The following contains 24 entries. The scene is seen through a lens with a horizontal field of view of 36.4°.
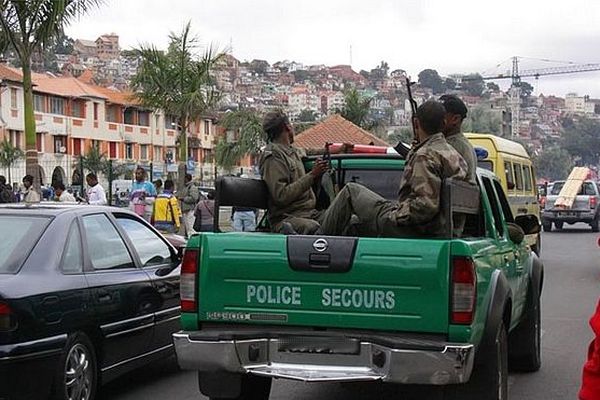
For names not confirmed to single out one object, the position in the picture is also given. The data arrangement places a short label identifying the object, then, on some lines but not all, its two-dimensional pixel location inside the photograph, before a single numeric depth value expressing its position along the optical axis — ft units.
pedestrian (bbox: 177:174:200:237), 60.49
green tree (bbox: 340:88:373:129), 151.43
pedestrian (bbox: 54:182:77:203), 52.54
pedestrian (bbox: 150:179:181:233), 52.24
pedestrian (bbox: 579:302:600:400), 10.72
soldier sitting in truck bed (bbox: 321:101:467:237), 18.22
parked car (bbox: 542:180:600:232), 102.89
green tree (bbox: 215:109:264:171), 150.82
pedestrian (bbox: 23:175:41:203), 52.31
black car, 18.19
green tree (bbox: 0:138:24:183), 151.50
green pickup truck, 16.44
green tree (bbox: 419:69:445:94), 583.58
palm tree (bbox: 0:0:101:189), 50.83
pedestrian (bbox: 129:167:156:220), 57.36
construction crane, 495.00
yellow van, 52.54
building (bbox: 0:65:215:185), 192.13
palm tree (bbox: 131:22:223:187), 90.27
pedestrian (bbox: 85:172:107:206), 53.21
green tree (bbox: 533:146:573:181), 346.54
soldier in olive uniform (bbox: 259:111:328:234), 21.33
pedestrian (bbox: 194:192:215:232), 55.06
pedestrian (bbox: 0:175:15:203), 54.49
